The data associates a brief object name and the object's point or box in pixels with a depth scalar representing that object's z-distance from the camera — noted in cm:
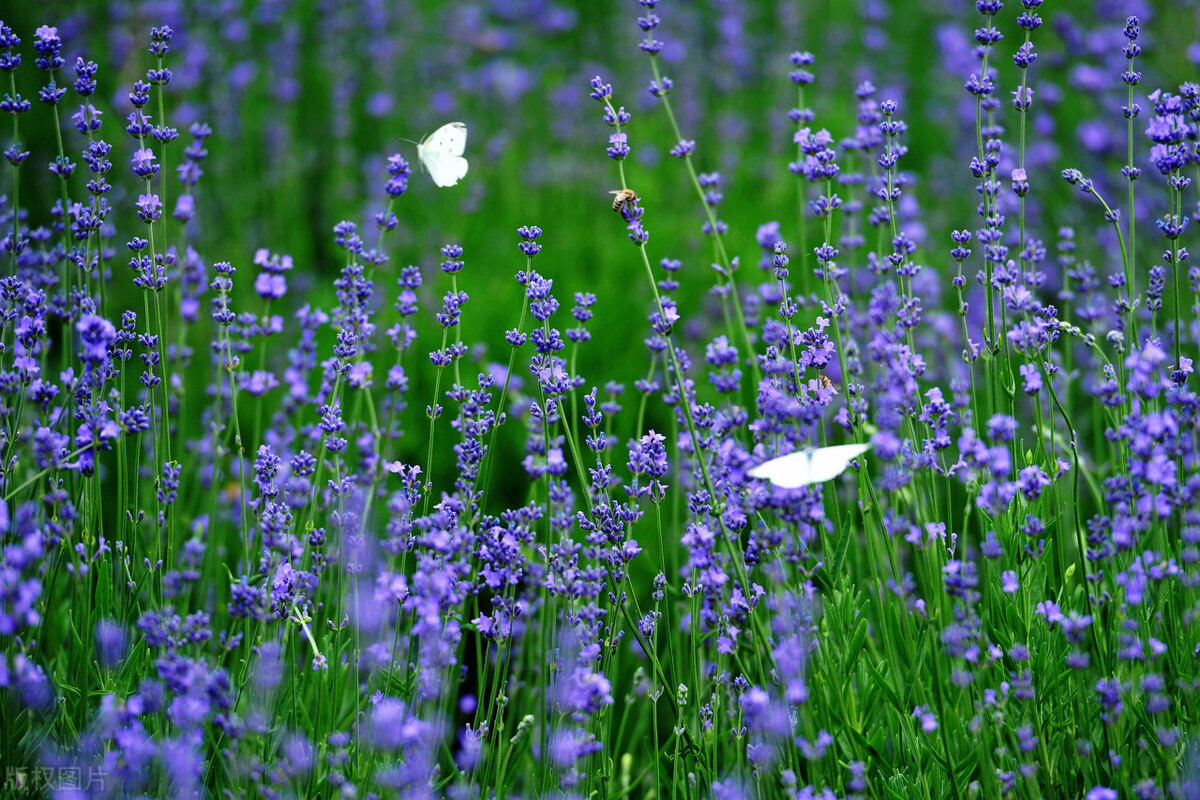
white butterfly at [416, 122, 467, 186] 528
